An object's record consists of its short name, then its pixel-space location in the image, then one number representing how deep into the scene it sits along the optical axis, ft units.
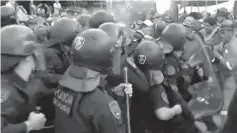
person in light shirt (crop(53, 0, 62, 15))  41.26
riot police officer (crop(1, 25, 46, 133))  8.59
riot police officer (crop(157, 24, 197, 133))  12.75
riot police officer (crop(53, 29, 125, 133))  7.73
